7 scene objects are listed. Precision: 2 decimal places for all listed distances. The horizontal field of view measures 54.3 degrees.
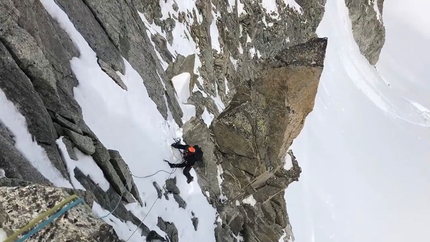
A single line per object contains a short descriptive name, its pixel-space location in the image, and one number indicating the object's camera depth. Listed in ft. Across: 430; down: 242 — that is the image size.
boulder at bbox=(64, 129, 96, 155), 24.30
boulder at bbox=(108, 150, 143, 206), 27.84
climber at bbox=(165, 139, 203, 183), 37.93
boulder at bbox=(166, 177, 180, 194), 35.83
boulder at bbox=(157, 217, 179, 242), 31.85
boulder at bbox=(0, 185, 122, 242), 11.82
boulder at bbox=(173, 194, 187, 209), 36.60
